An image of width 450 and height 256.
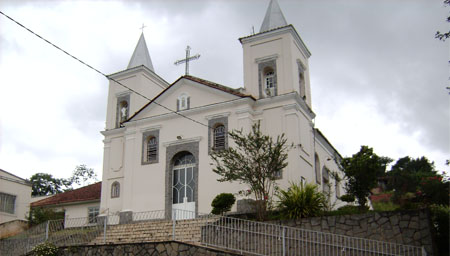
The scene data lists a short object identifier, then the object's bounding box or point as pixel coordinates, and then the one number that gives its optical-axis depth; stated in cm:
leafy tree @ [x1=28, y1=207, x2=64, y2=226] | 3052
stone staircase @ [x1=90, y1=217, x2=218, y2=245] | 2028
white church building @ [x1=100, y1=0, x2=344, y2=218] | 2588
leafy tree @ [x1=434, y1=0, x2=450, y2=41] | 1666
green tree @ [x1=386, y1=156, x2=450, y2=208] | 2278
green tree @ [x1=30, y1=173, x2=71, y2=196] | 5825
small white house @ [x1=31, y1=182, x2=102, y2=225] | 3278
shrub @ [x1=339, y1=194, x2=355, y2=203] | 2403
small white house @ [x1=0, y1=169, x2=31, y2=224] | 3144
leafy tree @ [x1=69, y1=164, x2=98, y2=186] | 6034
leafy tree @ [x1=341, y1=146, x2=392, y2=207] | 2302
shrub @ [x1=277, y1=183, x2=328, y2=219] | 1958
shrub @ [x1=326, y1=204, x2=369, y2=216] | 1936
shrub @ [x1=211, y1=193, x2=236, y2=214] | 2358
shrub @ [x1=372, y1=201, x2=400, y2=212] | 3501
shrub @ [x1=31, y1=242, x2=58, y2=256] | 2036
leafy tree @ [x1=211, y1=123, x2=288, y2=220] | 2086
